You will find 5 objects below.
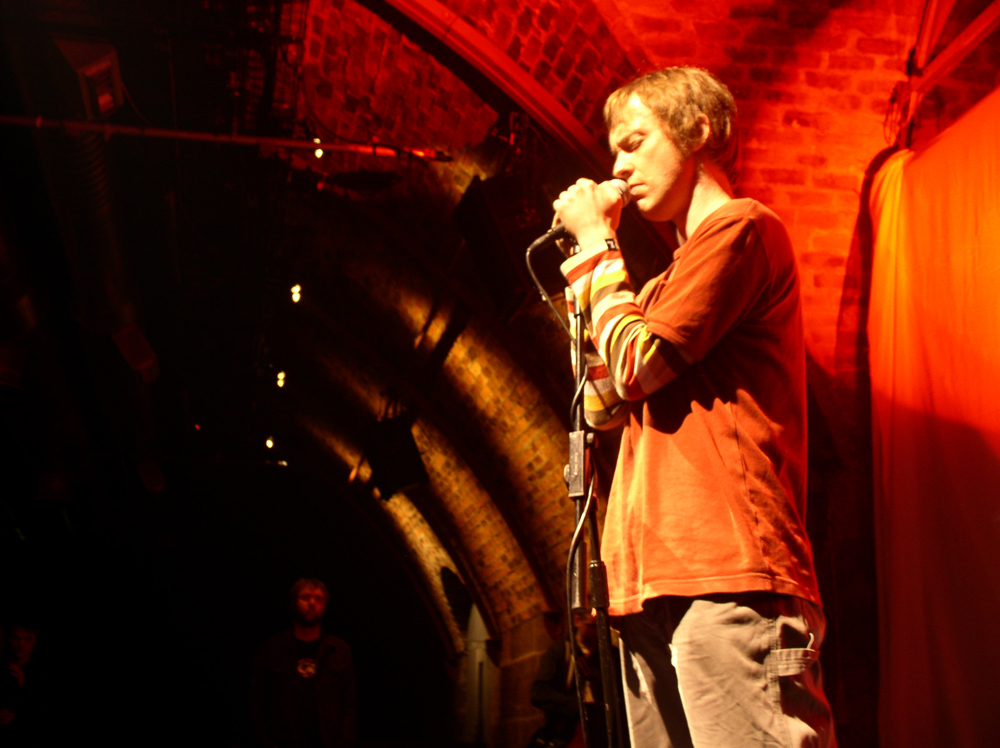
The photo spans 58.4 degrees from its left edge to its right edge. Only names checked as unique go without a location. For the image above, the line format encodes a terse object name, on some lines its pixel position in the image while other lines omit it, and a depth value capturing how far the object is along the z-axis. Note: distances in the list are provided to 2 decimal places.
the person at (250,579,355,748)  5.57
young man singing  1.41
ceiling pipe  4.88
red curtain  3.32
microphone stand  1.54
